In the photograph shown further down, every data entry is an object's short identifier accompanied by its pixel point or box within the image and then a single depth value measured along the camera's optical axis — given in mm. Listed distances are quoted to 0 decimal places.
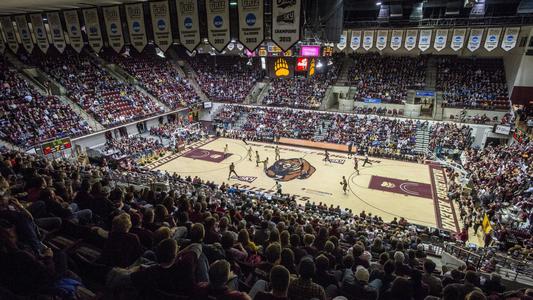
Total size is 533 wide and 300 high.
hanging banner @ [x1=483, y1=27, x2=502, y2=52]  24859
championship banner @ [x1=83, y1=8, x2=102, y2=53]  11844
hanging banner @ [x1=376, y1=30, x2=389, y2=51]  28156
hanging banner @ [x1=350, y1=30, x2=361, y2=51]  28809
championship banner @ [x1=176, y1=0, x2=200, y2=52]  10344
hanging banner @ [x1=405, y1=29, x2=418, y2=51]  27000
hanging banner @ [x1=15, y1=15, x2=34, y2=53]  14031
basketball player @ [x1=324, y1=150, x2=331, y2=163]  24567
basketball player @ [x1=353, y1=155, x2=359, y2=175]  22266
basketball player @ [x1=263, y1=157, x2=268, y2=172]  23372
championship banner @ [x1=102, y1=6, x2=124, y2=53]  11360
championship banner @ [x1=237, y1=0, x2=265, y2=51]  9586
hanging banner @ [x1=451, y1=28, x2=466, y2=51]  25797
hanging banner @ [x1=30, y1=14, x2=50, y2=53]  13289
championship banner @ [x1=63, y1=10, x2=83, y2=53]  12195
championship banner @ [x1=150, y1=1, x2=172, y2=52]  10570
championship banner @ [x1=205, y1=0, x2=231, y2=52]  10031
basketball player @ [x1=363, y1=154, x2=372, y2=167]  24181
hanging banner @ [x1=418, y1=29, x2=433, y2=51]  26406
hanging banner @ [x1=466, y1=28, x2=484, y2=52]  25469
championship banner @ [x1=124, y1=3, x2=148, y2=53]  11102
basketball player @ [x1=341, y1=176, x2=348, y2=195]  19011
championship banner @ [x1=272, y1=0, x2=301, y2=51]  9211
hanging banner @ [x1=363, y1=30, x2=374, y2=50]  28194
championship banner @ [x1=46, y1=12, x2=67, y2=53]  12758
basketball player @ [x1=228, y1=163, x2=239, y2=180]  21156
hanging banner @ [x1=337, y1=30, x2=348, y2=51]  31603
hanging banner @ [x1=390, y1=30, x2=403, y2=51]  27938
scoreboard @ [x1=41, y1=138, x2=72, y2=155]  20594
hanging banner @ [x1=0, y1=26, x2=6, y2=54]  25519
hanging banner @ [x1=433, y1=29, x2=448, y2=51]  25969
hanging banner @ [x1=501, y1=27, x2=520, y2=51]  24594
